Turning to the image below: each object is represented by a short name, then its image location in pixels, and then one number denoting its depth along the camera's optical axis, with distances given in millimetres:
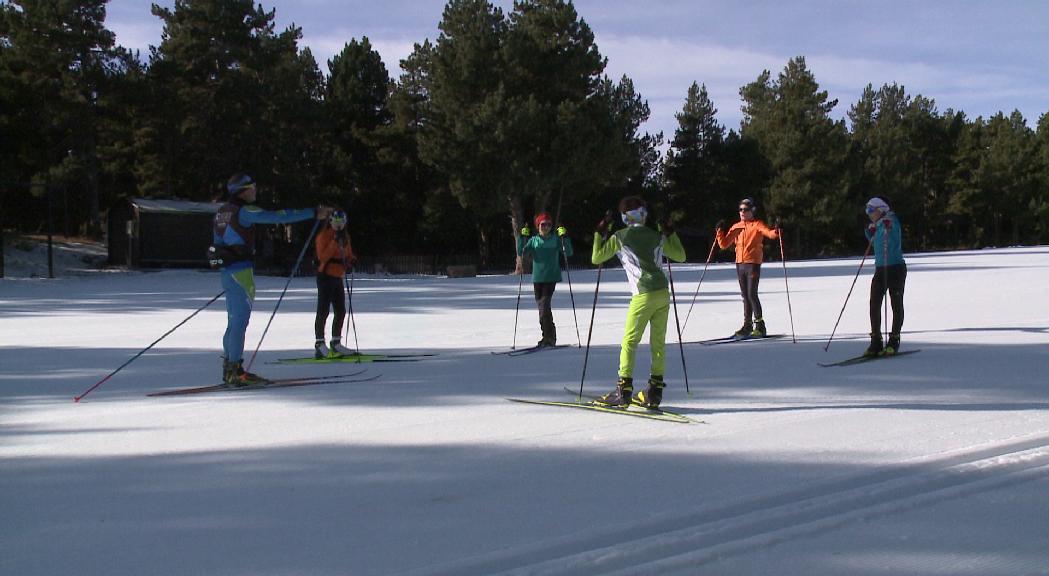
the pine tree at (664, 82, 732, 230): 61531
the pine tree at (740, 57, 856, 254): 62406
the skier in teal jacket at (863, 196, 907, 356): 9688
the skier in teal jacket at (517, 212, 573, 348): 11297
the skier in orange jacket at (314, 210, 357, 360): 10547
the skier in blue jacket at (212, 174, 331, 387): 8062
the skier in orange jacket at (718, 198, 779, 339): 11727
